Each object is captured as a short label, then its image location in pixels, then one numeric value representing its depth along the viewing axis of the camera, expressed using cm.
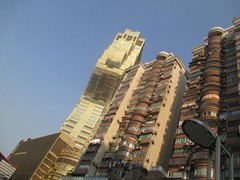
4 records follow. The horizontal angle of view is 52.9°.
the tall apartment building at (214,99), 3541
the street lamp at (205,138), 1177
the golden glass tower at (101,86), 8556
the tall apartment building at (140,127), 4641
